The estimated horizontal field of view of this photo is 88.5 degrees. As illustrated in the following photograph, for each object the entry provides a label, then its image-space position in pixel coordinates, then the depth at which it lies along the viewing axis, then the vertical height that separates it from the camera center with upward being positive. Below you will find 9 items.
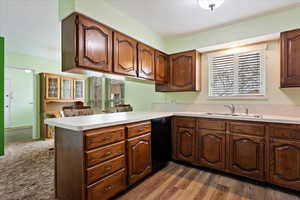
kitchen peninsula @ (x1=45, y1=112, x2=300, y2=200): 1.44 -0.60
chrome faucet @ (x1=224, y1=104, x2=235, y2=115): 2.56 -0.13
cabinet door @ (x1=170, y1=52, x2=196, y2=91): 2.88 +0.55
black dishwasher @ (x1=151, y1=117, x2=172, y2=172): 2.25 -0.67
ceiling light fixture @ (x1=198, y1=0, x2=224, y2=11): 1.82 +1.16
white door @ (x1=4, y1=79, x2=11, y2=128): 5.50 -0.08
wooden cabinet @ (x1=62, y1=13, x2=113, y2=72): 1.66 +0.63
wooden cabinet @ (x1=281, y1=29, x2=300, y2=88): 2.05 +0.55
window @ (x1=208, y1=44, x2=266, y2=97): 2.54 +0.48
